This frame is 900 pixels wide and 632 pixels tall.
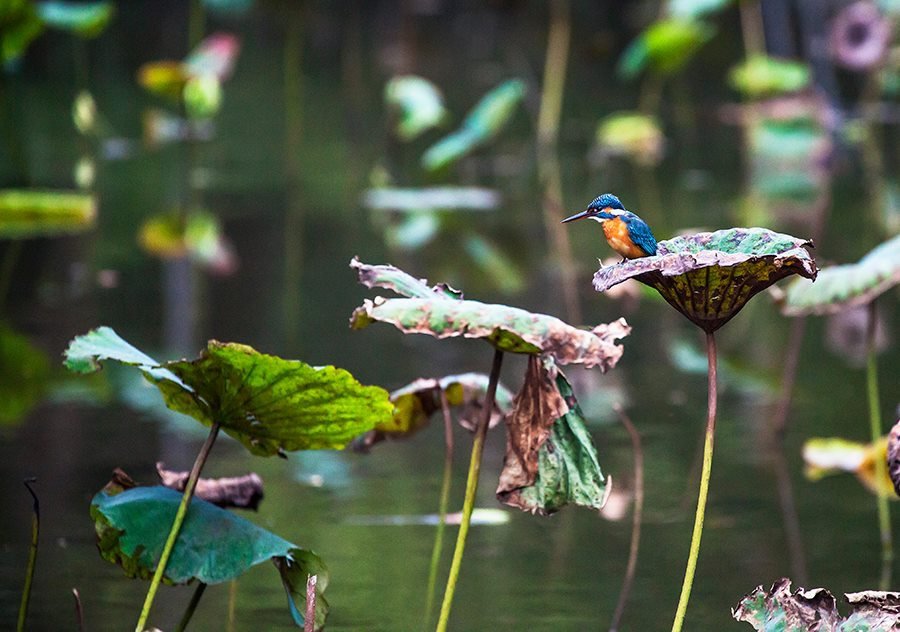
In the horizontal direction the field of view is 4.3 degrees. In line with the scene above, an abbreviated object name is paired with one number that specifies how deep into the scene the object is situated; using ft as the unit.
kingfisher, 54.30
